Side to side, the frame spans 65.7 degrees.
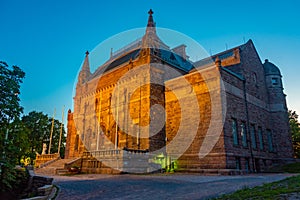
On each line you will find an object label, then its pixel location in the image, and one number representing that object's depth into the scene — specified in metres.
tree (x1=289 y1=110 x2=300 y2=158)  35.38
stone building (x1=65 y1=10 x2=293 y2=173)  20.47
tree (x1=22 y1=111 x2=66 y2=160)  44.31
